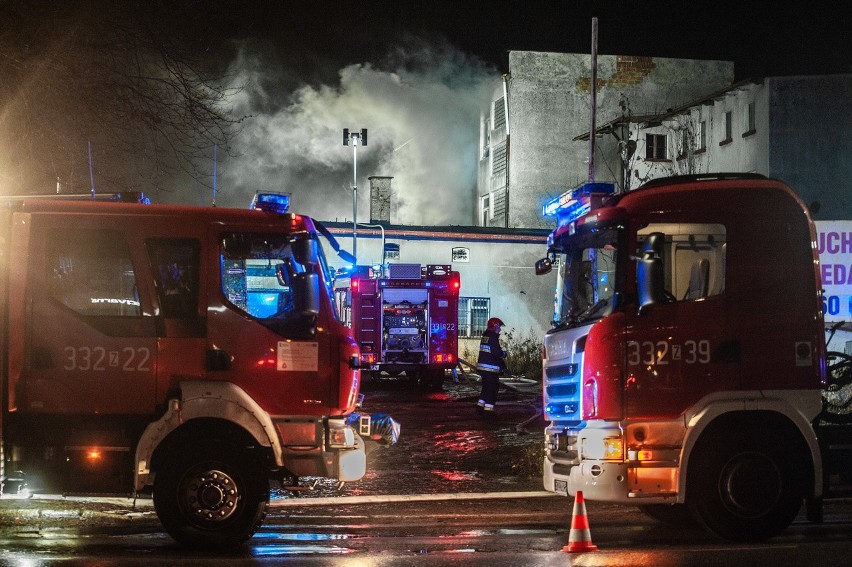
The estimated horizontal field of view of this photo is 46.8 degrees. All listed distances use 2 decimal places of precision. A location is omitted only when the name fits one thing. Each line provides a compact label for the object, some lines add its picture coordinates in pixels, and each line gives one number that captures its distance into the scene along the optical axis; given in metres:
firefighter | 16.86
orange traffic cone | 7.47
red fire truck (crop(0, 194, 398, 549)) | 7.54
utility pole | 22.17
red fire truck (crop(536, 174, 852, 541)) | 7.65
